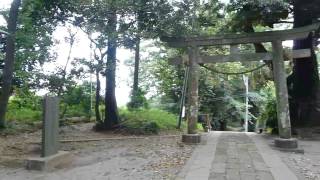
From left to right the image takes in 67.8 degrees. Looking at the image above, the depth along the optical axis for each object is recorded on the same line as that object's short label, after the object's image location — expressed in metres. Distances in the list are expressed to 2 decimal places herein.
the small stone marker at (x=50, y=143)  5.05
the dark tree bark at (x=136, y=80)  12.68
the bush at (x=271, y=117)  10.48
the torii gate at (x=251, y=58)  7.20
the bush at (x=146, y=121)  9.52
